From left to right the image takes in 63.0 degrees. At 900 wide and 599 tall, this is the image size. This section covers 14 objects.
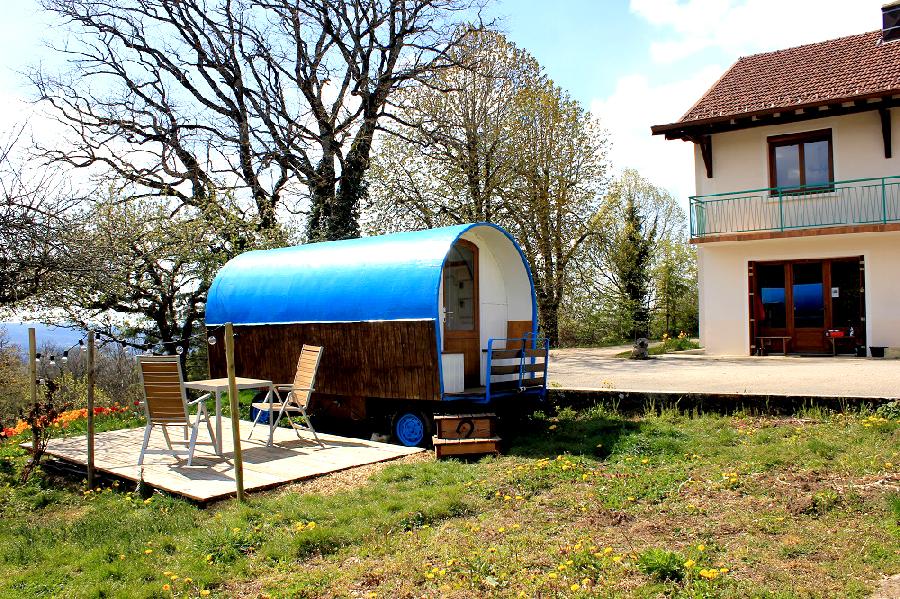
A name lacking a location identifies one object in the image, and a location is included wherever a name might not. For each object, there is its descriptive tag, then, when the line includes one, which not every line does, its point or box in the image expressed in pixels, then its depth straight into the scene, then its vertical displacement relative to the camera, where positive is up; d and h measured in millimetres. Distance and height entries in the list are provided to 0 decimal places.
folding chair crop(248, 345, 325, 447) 9211 -924
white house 16828 +2465
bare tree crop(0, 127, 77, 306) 8070 +960
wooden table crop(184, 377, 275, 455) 8359 -766
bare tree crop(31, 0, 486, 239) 22625 +7000
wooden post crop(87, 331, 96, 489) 7719 -820
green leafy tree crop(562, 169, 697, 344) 26062 +1070
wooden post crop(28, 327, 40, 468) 9453 -407
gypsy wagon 9469 -95
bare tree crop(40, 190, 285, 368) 15266 +998
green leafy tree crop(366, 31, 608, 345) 23266 +4987
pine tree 27391 +1624
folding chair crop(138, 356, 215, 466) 7855 -797
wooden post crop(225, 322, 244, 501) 6512 -917
